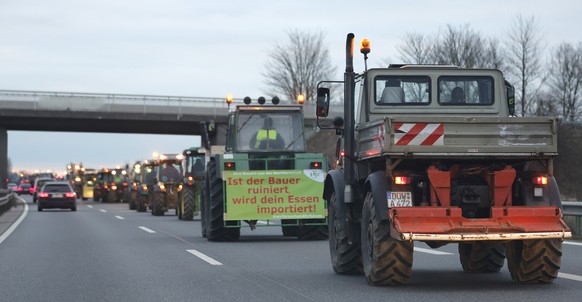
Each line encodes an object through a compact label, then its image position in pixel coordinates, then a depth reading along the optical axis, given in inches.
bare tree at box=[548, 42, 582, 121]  3063.5
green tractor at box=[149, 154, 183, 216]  1583.4
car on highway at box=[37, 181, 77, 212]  1939.0
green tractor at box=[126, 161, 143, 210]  1972.2
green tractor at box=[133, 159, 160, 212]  1774.1
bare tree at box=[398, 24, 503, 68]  2721.5
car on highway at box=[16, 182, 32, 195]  4728.1
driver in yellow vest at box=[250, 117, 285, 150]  890.1
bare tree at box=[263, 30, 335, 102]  3619.6
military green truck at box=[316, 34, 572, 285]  438.6
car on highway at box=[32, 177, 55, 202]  2847.7
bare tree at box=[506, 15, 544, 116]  2682.1
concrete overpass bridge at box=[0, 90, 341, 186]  2514.8
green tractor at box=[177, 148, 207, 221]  1348.4
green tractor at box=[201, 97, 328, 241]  841.5
